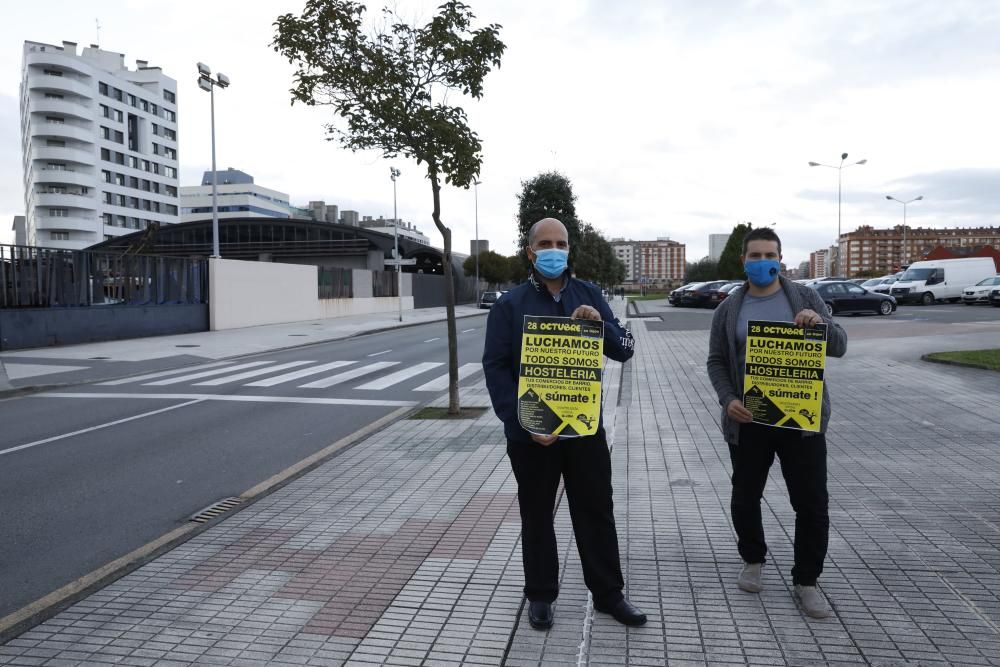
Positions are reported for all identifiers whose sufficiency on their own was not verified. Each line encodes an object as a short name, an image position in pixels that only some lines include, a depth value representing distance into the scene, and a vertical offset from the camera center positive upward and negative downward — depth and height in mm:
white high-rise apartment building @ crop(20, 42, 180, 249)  69312 +15504
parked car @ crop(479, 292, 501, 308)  49188 -332
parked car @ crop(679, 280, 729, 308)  38250 -75
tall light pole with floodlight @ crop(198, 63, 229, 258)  24903 +7494
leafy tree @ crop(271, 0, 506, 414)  8898 +2786
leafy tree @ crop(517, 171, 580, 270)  41812 +5447
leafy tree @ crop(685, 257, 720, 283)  96450 +3138
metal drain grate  5355 -1641
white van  37312 +671
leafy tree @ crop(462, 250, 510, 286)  75100 +2815
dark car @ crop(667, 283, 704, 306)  41778 -79
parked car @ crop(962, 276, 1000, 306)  34703 +92
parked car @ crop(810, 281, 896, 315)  28750 -235
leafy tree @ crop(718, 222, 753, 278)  68750 +3824
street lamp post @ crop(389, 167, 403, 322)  36312 +4564
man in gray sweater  3475 -719
